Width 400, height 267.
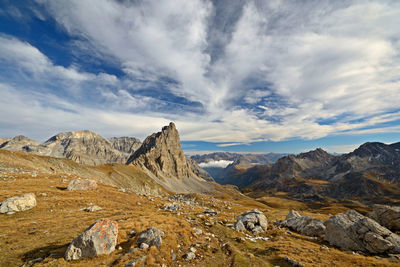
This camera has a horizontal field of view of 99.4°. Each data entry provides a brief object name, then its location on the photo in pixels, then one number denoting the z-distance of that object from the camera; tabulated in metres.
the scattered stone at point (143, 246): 16.07
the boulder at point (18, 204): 24.45
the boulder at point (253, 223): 29.72
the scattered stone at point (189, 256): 16.47
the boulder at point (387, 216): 35.06
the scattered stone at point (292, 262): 16.71
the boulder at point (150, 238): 16.97
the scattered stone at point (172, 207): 38.91
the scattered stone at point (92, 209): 30.36
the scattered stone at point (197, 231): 23.38
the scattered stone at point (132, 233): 19.39
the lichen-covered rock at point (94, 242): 13.92
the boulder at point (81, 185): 41.66
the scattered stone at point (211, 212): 40.40
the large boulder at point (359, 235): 23.80
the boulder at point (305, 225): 32.62
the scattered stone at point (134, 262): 13.57
